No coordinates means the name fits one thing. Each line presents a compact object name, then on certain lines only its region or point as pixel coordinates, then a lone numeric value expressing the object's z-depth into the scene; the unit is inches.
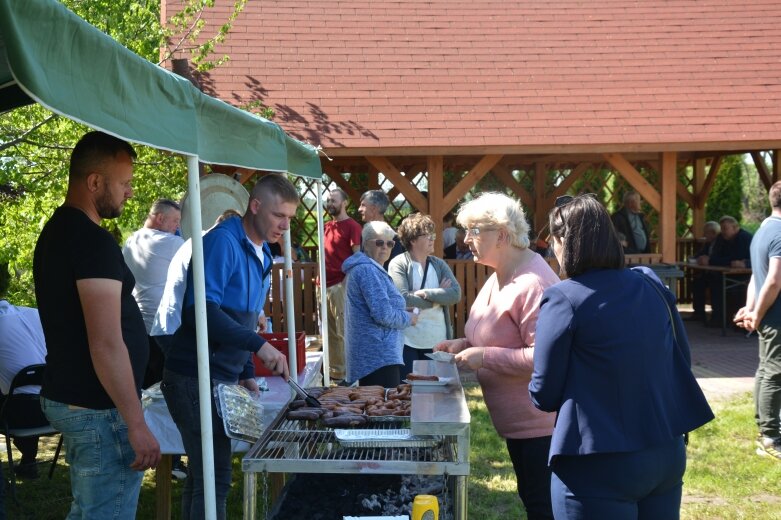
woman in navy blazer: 97.0
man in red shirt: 311.1
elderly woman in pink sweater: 128.6
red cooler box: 186.5
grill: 113.7
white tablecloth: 159.2
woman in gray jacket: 221.6
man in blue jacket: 125.5
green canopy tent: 69.6
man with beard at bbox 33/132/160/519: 99.4
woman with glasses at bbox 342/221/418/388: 185.8
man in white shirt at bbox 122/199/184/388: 231.8
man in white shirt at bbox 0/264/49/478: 192.5
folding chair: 187.9
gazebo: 422.0
